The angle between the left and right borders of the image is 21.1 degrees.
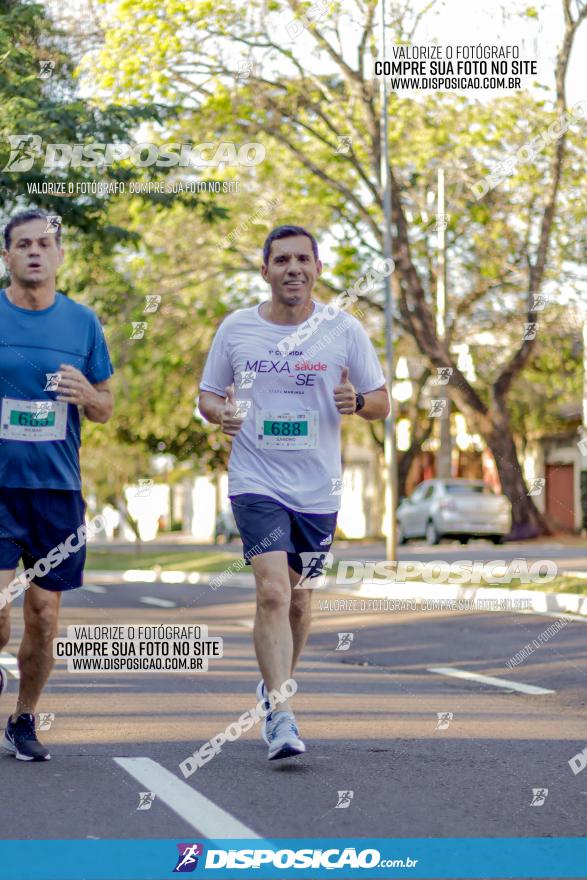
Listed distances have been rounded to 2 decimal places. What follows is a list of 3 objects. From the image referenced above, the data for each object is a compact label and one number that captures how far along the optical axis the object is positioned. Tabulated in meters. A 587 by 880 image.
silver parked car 31.19
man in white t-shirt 6.26
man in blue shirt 5.97
